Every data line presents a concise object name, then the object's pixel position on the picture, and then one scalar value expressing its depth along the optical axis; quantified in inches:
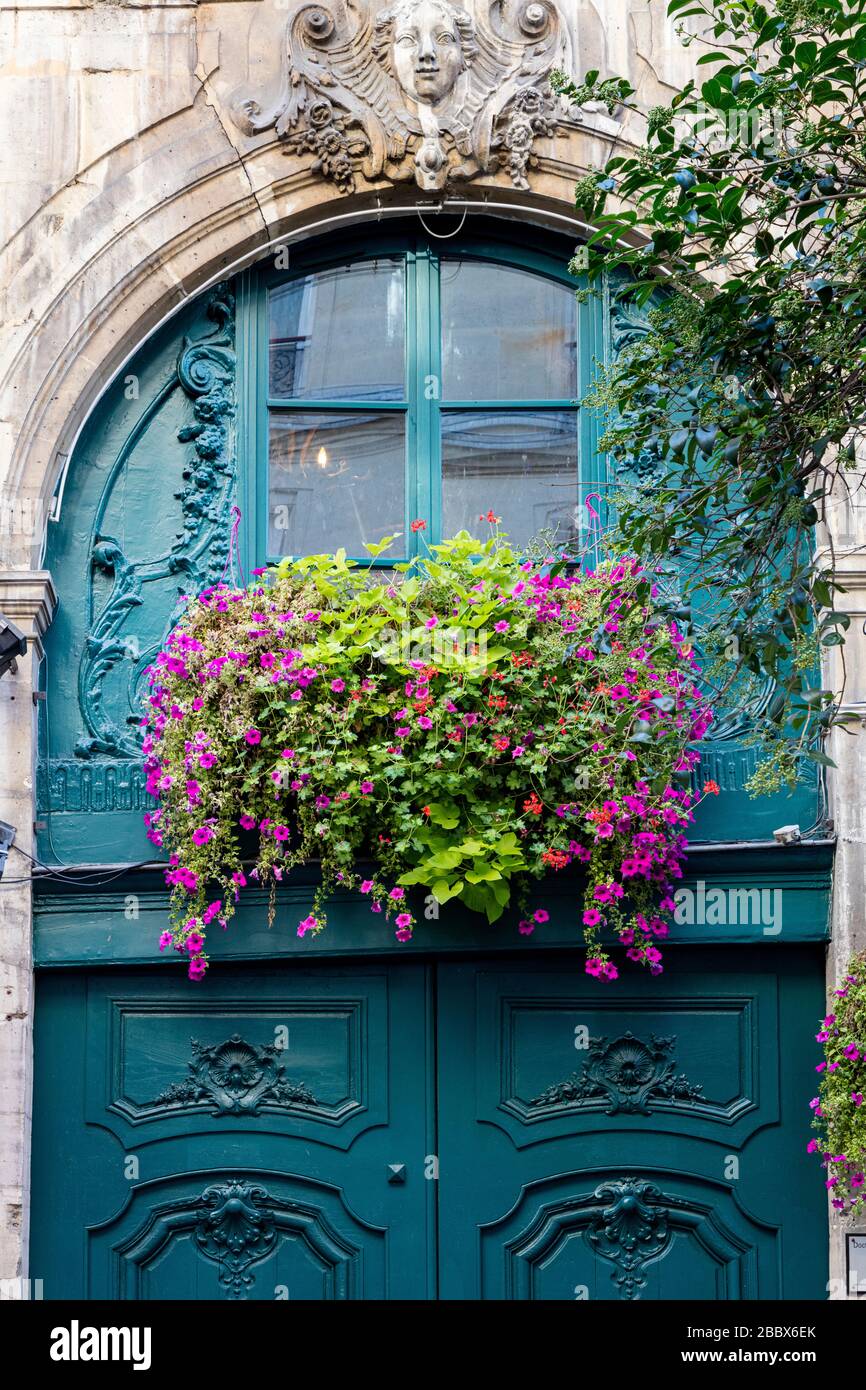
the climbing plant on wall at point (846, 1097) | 269.4
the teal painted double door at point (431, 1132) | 288.0
